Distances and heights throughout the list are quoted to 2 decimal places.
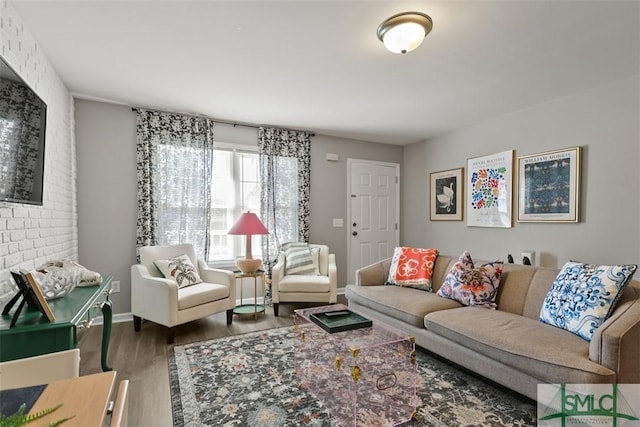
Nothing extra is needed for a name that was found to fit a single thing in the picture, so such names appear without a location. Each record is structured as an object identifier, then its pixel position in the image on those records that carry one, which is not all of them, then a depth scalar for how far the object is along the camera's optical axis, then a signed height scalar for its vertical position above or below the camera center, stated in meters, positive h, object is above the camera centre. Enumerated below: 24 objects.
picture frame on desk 1.50 -0.41
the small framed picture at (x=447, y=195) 4.32 +0.28
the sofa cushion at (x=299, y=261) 3.89 -0.61
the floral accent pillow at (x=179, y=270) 3.14 -0.59
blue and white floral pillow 1.80 -0.51
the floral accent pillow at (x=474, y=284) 2.52 -0.59
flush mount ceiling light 1.88 +1.15
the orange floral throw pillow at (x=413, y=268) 3.10 -0.56
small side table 3.51 -1.15
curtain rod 3.60 +1.17
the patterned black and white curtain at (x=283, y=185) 4.16 +0.39
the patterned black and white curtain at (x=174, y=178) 3.48 +0.40
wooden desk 0.70 -0.47
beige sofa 1.54 -0.75
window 3.98 +0.23
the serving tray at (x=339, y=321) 2.02 -0.74
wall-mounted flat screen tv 1.57 +0.41
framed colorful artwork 3.69 +0.30
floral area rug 1.73 -1.16
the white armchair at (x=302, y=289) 3.58 -0.88
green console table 1.36 -0.54
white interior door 4.88 +0.02
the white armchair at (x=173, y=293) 2.78 -0.77
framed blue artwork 3.09 +0.29
